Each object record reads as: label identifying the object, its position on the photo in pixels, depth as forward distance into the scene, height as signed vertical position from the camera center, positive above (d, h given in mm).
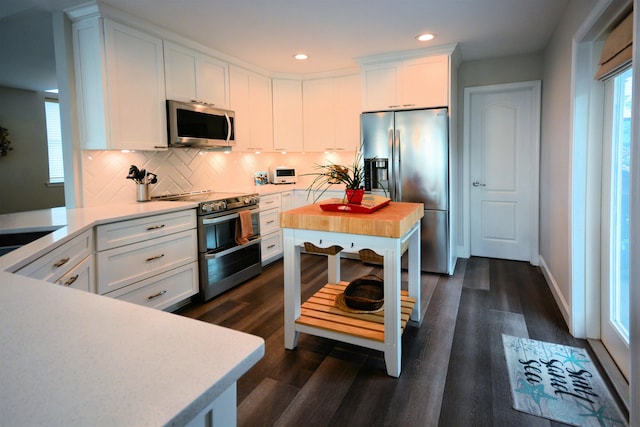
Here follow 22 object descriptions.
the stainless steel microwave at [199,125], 3420 +585
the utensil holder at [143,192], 3344 -44
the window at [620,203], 2205 -159
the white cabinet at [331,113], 4820 +914
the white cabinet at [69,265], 1675 -389
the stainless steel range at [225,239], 3344 -511
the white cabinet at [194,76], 3436 +1076
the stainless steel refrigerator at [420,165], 3984 +173
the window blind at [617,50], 1868 +681
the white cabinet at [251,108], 4285 +916
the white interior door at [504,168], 4430 +136
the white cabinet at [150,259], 2574 -544
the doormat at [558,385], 1828 -1129
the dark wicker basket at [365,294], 2492 -773
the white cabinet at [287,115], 4977 +917
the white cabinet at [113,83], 2906 +837
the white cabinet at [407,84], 3945 +1062
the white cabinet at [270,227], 4340 -510
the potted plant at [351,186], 2453 -23
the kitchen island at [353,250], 2146 -429
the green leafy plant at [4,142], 5281 +674
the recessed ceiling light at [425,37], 3576 +1381
